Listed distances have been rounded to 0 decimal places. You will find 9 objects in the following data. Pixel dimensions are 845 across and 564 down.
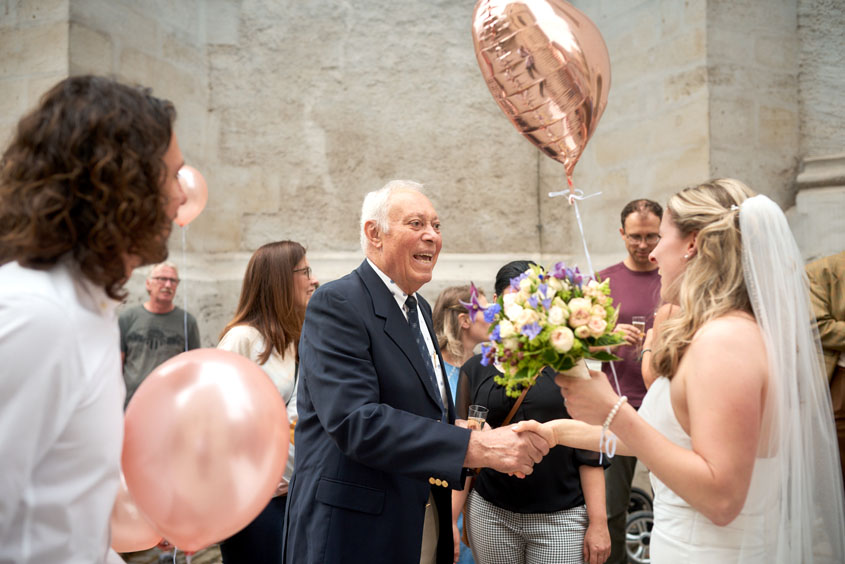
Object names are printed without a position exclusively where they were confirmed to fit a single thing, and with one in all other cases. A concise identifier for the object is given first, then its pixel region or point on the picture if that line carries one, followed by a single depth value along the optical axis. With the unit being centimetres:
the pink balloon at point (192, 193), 466
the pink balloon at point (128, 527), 170
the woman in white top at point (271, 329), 323
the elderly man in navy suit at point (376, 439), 225
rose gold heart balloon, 296
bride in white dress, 194
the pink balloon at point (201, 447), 153
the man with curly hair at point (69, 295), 118
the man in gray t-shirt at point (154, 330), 523
